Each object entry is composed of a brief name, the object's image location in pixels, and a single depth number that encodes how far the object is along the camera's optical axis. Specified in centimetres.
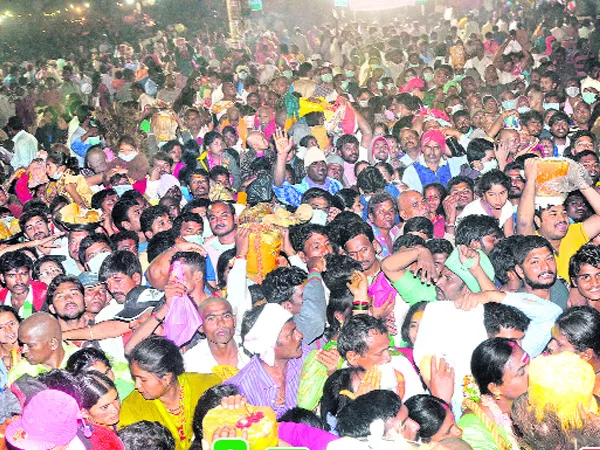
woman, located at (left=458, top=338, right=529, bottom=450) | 317
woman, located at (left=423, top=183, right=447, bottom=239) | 591
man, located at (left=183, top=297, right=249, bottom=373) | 410
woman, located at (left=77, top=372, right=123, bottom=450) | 337
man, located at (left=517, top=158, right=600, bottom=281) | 477
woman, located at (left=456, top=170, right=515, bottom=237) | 546
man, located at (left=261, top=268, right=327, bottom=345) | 424
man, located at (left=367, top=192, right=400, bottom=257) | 558
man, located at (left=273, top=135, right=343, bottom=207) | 638
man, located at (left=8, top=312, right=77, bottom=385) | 403
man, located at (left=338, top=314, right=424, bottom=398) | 355
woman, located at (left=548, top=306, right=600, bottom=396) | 348
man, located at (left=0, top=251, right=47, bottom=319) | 529
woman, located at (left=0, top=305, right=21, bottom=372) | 438
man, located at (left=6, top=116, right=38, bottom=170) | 983
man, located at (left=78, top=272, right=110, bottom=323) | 482
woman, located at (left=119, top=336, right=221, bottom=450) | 357
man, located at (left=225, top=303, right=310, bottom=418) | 377
